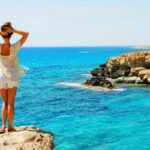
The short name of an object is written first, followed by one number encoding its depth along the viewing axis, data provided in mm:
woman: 8781
